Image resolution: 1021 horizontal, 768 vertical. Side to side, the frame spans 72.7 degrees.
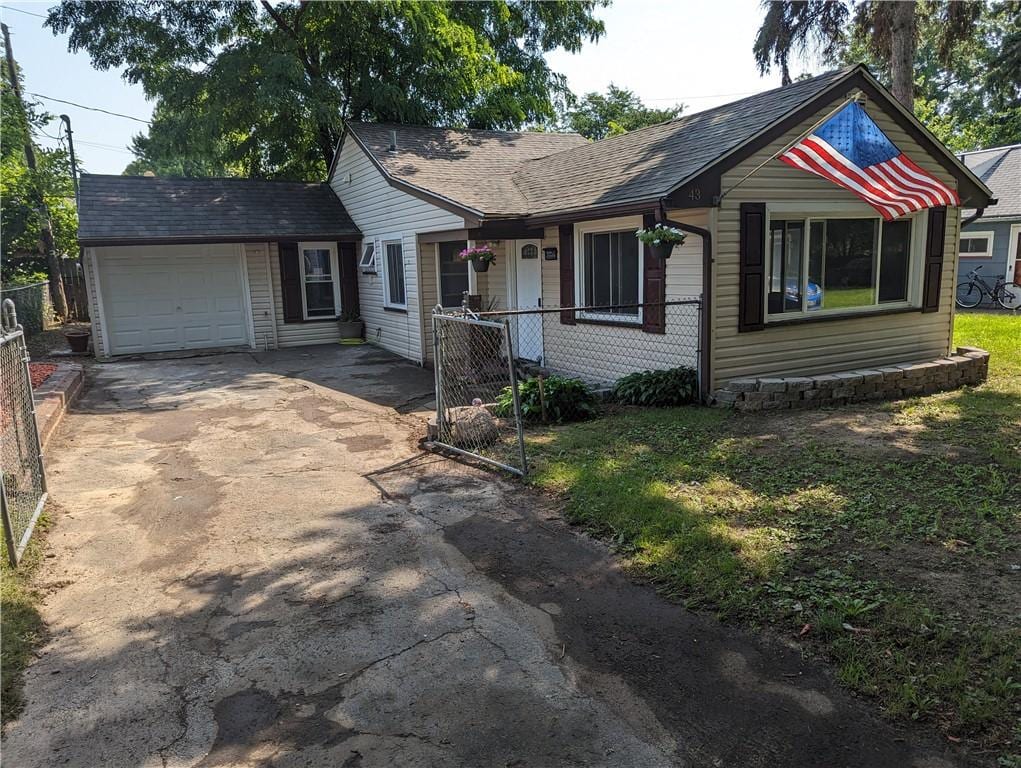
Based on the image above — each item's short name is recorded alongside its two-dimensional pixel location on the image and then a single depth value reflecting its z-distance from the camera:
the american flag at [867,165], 8.26
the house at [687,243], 8.60
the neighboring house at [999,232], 18.61
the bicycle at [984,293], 18.39
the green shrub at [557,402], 8.38
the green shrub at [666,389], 8.73
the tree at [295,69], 16.89
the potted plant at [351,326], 16.05
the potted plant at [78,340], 14.26
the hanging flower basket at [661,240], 8.05
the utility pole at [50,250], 20.08
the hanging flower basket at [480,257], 10.66
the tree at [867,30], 14.34
